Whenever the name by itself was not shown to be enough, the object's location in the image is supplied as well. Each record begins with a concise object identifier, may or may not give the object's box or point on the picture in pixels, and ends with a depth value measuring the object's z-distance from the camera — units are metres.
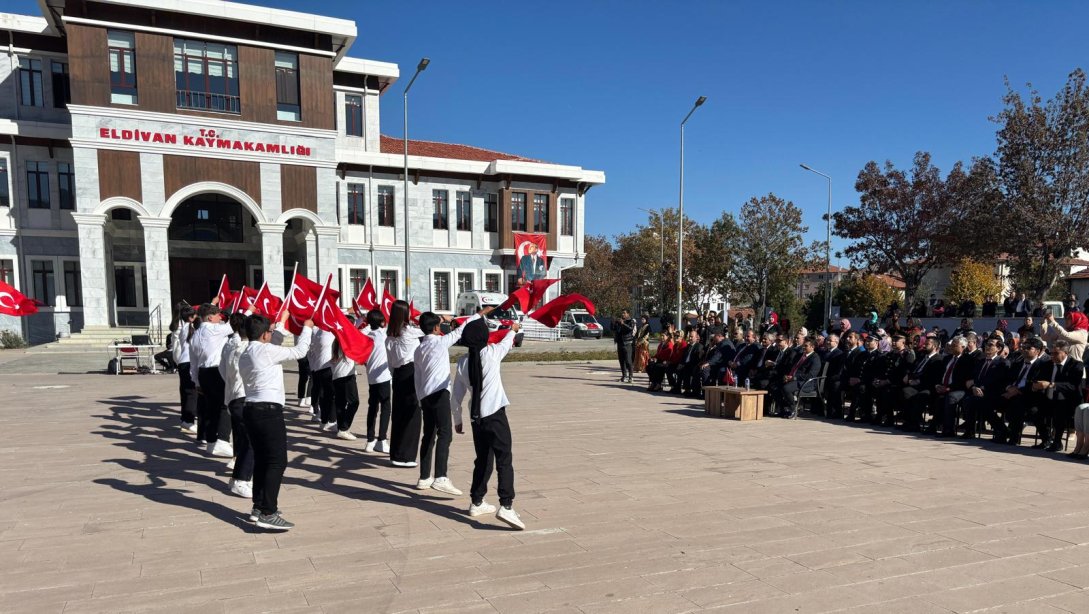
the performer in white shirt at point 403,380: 7.47
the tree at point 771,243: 40.72
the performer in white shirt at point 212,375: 8.12
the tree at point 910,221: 29.06
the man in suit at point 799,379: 12.10
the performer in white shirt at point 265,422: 5.61
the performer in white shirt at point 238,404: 6.41
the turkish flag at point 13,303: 9.30
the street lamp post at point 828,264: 33.59
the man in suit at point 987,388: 9.75
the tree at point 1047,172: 23.34
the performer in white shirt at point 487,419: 5.79
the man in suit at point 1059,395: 8.99
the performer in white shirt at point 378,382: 8.72
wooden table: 11.77
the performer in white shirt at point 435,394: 6.78
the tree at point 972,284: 46.53
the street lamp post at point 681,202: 26.77
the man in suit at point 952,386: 10.15
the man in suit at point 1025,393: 9.32
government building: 26.86
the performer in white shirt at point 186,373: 9.70
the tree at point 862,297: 48.94
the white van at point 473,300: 33.06
